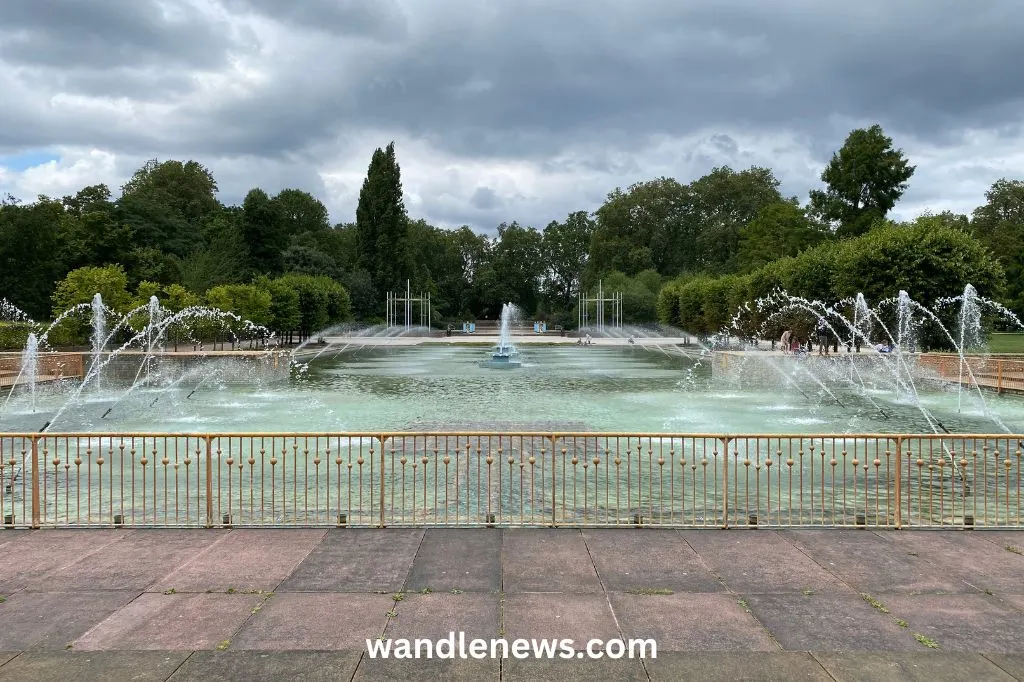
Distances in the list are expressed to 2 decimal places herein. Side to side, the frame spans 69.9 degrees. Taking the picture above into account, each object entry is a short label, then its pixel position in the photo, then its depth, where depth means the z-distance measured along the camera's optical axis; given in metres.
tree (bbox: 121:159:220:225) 93.62
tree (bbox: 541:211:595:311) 106.69
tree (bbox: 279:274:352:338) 56.72
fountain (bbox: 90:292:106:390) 34.91
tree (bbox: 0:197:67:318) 61.44
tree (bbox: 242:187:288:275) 79.50
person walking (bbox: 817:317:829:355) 37.40
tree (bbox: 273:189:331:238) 107.06
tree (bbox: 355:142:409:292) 83.56
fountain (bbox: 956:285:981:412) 31.33
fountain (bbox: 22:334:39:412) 23.74
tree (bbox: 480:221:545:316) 101.19
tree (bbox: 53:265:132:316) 40.31
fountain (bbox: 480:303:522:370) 37.50
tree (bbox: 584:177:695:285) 96.62
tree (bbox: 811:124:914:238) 61.31
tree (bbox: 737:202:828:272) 66.94
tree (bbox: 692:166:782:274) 91.00
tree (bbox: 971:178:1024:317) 64.00
